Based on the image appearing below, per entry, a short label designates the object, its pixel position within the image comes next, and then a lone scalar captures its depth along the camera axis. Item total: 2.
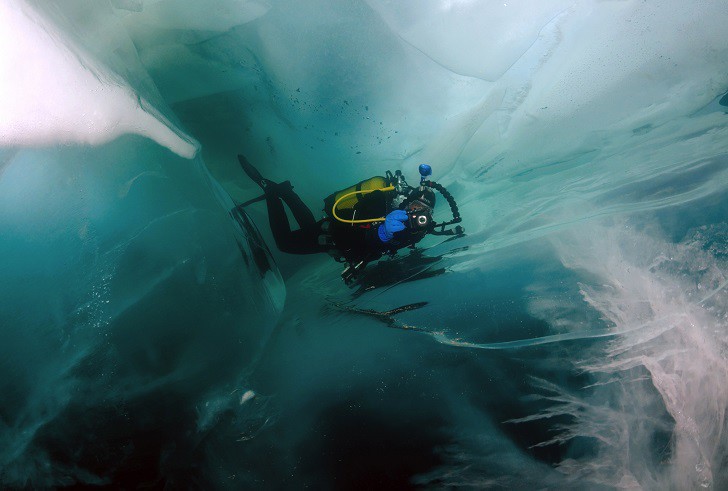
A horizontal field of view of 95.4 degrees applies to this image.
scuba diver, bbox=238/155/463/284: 4.27
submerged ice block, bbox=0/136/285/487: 2.08
